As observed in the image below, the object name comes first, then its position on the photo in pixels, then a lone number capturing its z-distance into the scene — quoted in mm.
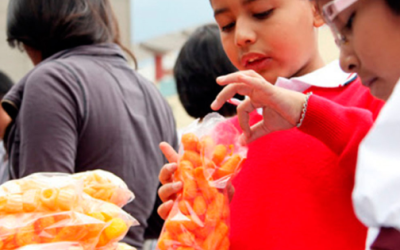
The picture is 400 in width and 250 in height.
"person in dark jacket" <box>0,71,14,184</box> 2457
